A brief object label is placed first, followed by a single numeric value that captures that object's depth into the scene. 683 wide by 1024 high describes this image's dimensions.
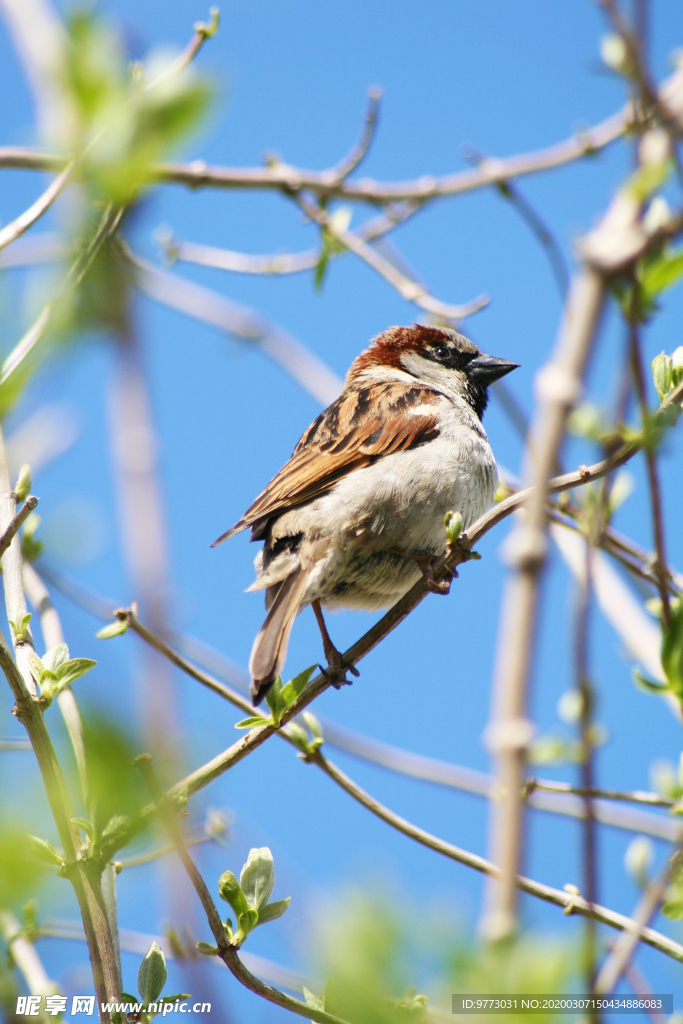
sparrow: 4.79
